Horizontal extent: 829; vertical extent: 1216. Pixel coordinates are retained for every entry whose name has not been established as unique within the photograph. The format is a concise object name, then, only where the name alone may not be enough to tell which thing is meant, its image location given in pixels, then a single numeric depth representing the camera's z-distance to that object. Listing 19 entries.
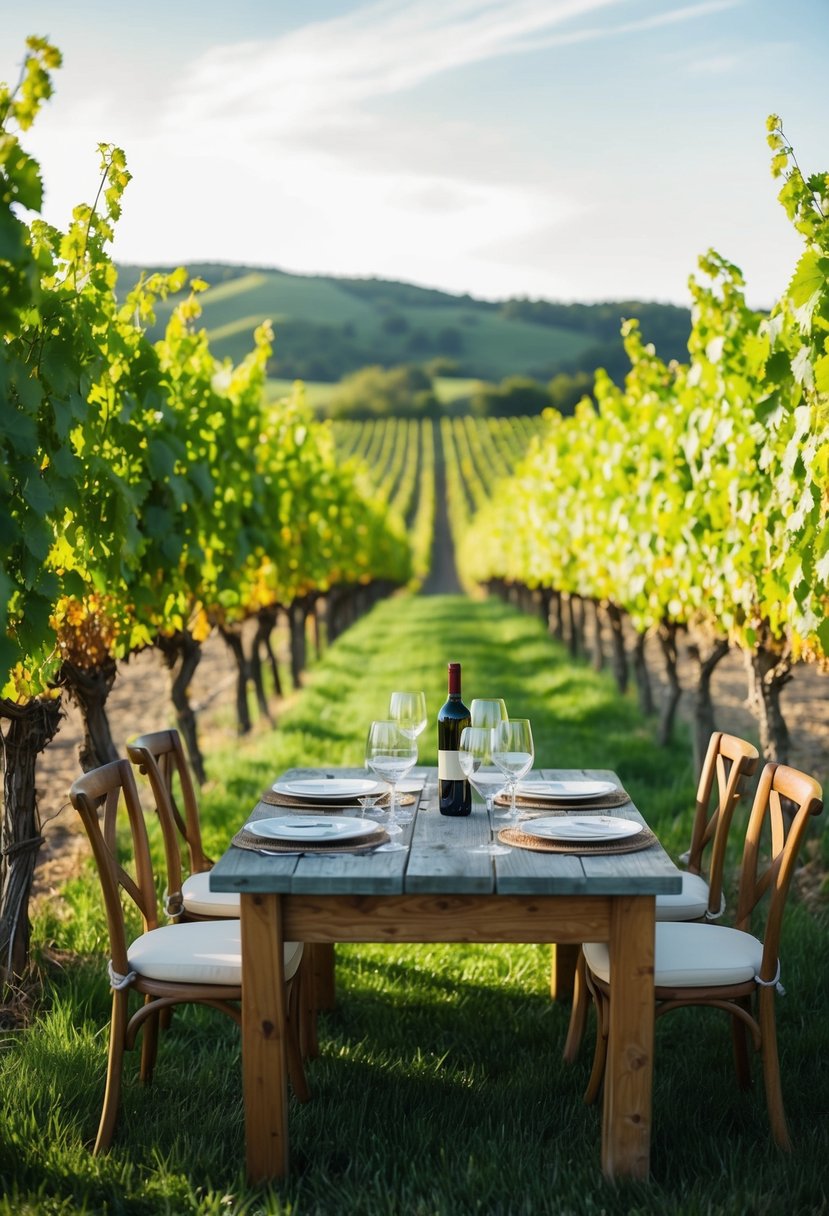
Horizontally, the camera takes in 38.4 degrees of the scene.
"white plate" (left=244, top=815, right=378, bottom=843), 2.85
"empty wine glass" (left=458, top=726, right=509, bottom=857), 2.83
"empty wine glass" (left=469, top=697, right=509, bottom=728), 2.90
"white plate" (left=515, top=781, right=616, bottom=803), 3.27
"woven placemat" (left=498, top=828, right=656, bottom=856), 2.79
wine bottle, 3.06
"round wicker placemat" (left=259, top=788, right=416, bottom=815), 3.24
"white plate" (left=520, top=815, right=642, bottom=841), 2.84
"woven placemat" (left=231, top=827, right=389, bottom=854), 2.81
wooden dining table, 2.66
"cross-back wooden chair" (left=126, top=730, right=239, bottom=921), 3.43
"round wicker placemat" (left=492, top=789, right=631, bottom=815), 3.24
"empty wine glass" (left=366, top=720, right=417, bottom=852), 2.90
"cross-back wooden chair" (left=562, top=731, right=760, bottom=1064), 3.39
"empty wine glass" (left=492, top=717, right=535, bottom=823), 2.82
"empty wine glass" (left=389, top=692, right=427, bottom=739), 2.97
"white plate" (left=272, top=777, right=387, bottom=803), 3.25
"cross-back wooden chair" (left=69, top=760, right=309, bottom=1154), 2.90
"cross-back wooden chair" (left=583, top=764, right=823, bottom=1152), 2.88
